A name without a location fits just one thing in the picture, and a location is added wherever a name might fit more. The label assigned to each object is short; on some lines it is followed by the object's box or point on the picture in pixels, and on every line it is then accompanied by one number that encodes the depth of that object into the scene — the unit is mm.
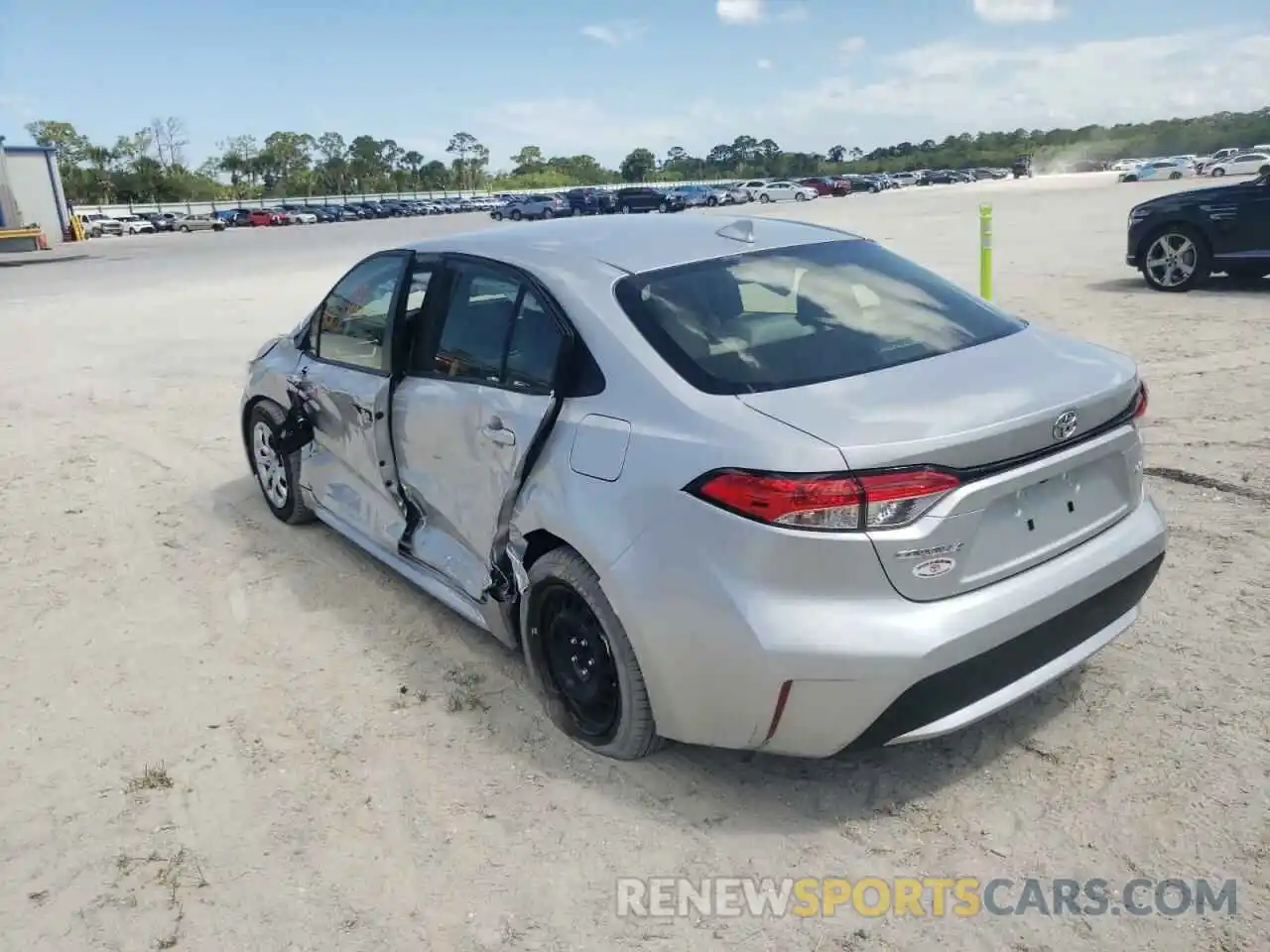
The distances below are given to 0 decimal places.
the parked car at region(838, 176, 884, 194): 77062
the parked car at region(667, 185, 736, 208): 60688
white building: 37562
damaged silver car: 2574
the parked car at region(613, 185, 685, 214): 52250
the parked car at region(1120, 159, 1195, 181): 62344
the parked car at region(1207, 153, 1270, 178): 59156
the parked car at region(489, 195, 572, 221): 54219
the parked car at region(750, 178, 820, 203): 64500
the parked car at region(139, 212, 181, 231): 65250
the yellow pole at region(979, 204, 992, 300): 10250
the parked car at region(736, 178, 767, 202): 65938
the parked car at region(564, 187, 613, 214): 53531
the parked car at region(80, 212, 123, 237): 56362
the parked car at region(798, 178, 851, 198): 69250
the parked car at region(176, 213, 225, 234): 65125
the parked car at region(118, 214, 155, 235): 61562
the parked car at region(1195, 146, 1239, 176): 62250
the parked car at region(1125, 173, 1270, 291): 11086
